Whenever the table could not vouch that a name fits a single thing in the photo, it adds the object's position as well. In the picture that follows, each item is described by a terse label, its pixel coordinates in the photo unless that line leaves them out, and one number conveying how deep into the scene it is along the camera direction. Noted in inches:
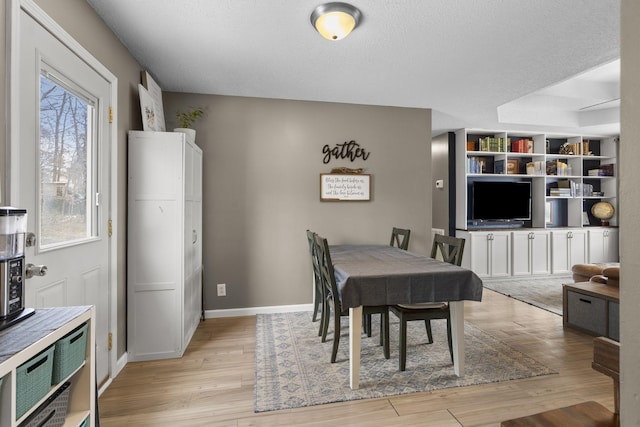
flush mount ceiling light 78.5
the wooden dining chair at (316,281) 115.2
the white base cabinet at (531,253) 202.1
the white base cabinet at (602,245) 213.5
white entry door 59.1
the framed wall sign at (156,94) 111.4
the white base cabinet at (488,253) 197.8
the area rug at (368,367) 83.4
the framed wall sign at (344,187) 148.8
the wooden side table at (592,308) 112.0
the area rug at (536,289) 157.8
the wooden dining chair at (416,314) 91.6
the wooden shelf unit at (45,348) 35.2
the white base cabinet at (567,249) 206.8
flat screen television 208.8
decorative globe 221.9
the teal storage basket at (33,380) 37.1
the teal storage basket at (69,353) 43.9
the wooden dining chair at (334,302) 94.4
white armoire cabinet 100.4
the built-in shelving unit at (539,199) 201.6
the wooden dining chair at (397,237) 136.2
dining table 83.4
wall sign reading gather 149.4
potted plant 129.1
